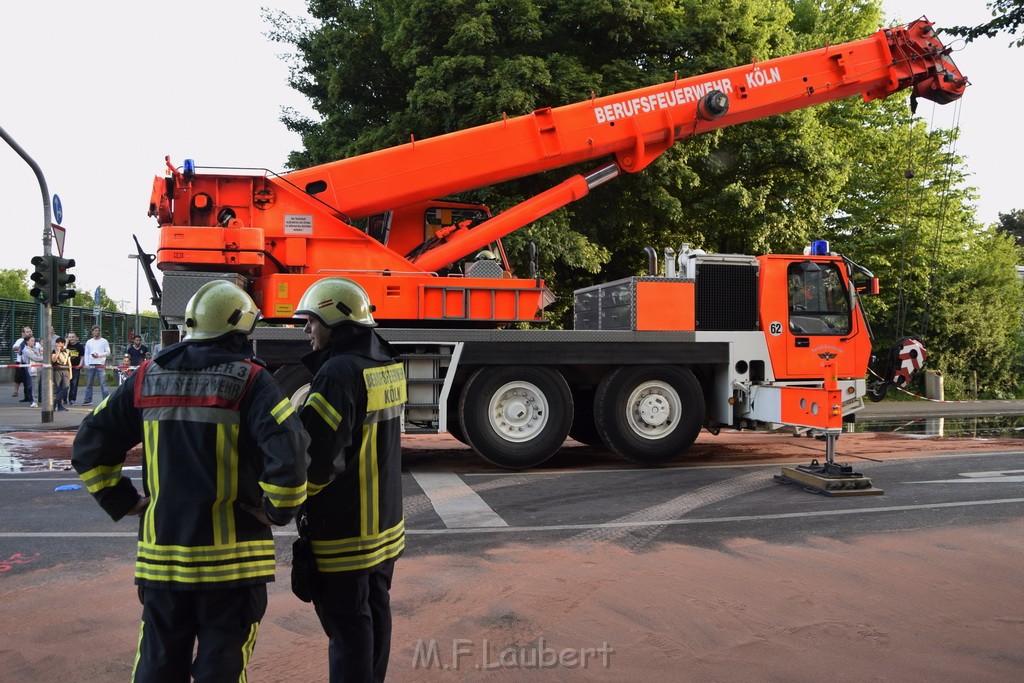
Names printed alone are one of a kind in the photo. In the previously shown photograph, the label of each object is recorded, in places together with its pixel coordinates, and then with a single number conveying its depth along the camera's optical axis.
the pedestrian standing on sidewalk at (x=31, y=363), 20.16
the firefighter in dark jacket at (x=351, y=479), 3.22
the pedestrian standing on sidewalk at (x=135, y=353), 21.14
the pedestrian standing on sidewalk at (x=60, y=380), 18.00
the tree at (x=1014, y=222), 61.91
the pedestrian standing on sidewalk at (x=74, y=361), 20.16
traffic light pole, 14.96
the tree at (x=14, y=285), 101.25
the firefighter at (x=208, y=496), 2.84
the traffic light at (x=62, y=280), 14.88
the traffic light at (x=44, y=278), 14.70
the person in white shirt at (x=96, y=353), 19.47
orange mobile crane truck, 9.10
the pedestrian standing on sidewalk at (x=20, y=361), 20.89
